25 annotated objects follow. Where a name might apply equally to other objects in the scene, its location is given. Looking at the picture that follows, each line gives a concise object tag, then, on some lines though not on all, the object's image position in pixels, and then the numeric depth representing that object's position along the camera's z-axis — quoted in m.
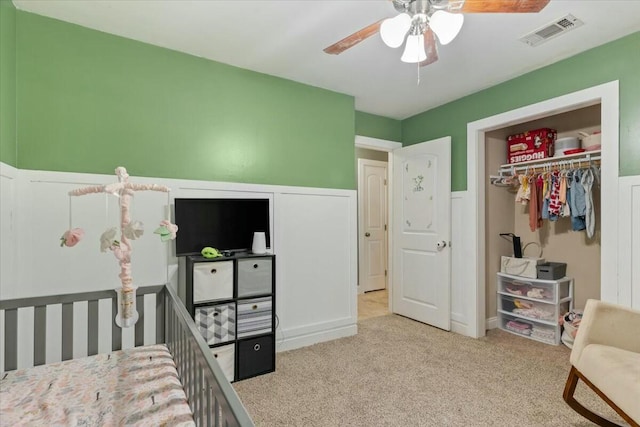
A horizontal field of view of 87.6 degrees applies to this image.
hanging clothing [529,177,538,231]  3.13
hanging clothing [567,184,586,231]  2.80
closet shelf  2.71
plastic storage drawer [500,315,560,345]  3.00
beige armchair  1.53
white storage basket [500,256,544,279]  3.17
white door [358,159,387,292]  5.05
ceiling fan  1.39
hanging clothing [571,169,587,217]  2.76
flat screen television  2.38
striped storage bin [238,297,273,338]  2.35
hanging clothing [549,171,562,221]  2.92
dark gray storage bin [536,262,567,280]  3.08
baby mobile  1.62
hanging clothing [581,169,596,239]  2.71
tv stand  2.21
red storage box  3.16
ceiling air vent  2.05
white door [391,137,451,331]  3.37
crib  0.93
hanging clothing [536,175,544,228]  3.09
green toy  2.30
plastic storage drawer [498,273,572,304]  3.07
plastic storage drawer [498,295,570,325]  3.06
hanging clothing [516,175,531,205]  3.17
